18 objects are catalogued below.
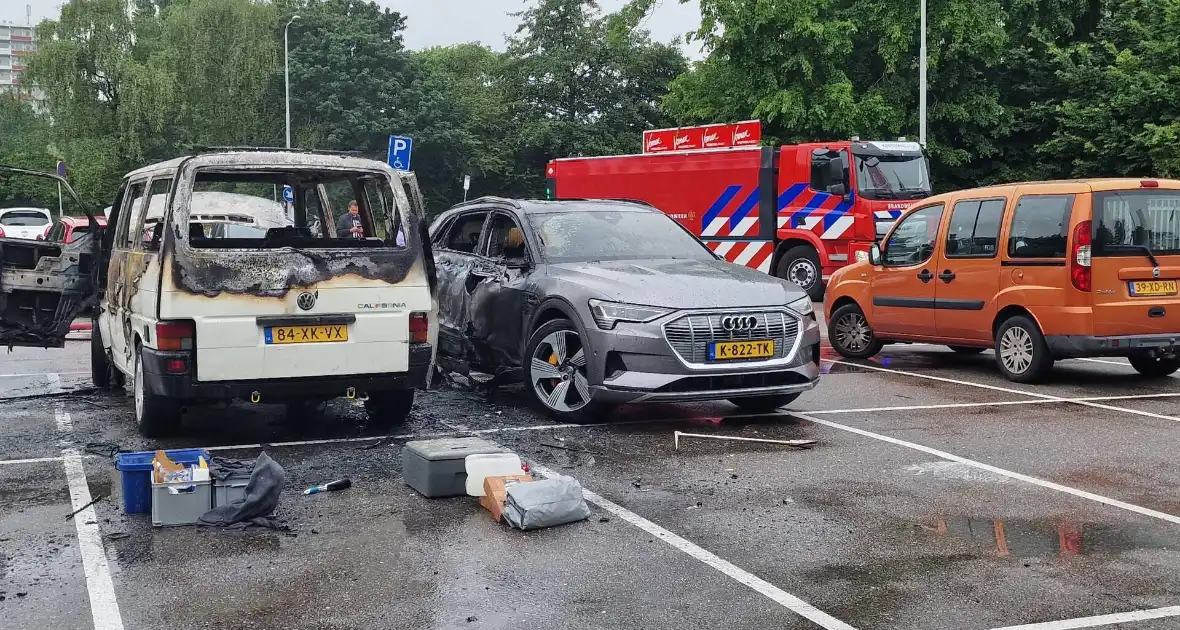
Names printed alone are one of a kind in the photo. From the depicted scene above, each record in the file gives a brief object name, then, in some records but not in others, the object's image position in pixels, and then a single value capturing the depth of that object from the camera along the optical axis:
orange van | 10.51
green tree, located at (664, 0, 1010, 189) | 33.22
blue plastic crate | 6.15
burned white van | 7.64
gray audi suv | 8.42
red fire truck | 20.27
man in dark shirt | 9.32
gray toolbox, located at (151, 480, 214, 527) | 5.95
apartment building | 53.94
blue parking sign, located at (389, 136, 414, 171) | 22.39
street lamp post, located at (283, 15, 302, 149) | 55.22
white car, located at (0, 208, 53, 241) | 32.84
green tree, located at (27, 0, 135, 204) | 53.81
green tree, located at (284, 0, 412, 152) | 58.66
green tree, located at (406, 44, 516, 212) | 61.25
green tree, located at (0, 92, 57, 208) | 69.19
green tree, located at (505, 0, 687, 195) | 60.56
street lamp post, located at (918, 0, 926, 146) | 29.73
